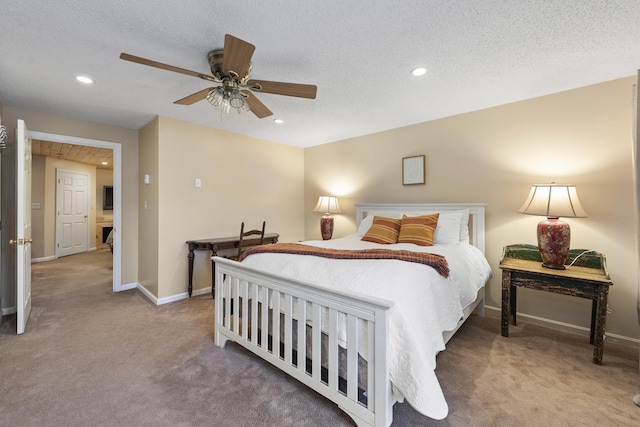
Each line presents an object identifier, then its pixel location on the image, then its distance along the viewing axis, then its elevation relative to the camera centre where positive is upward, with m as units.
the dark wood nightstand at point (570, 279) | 1.95 -0.52
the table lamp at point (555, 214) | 2.22 -0.01
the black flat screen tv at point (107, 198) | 7.28 +0.27
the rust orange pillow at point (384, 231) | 2.85 -0.22
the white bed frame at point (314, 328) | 1.25 -0.70
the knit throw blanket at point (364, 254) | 1.76 -0.31
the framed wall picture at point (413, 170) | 3.40 +0.54
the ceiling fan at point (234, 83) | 1.52 +0.86
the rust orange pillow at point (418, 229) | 2.66 -0.18
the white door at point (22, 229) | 2.35 -0.20
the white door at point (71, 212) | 5.89 -0.11
